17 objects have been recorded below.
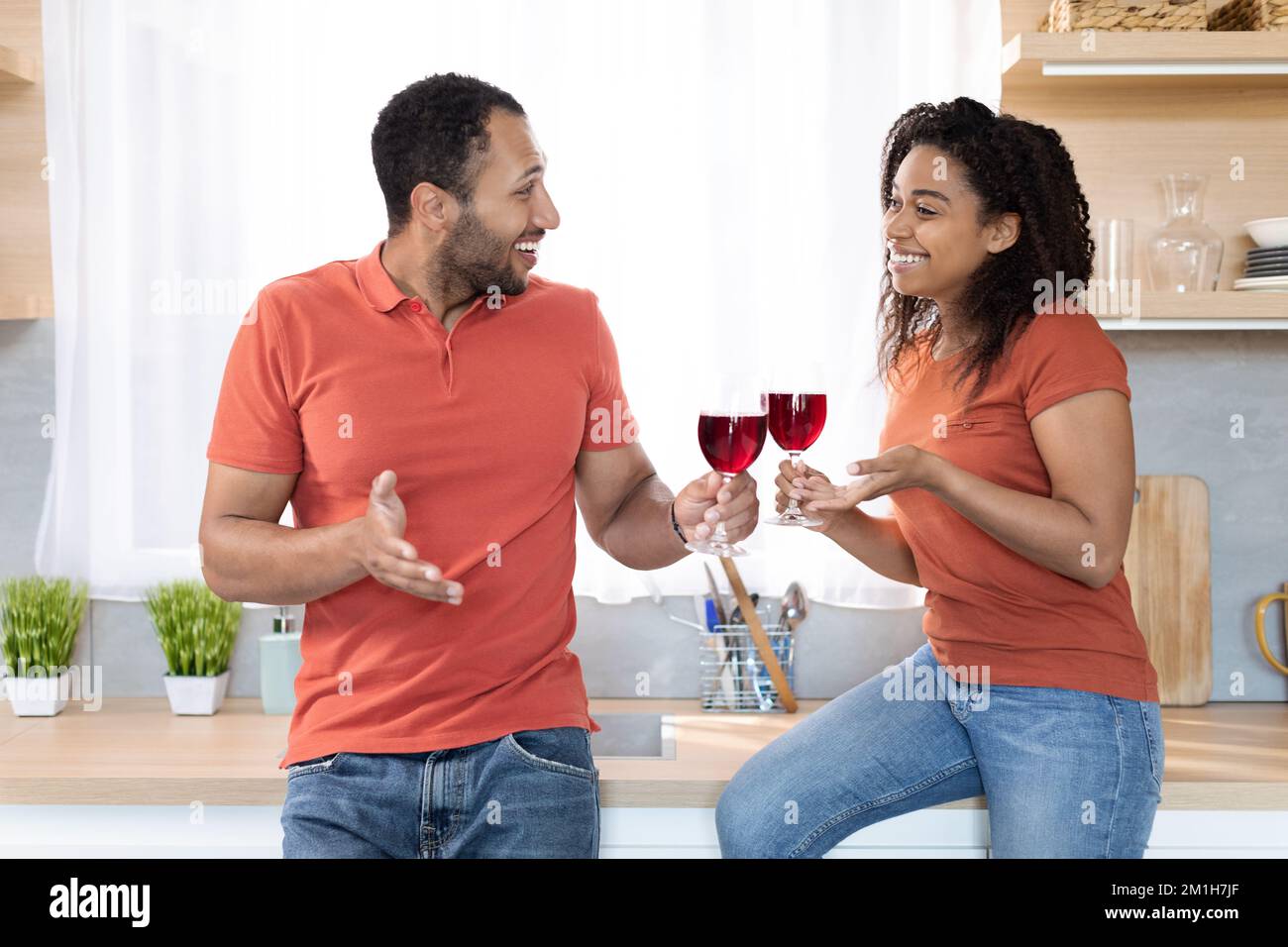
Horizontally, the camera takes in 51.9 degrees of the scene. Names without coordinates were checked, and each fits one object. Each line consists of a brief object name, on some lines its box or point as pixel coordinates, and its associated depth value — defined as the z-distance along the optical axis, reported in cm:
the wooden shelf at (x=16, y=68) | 216
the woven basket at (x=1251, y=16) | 202
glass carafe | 214
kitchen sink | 221
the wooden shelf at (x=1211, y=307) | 203
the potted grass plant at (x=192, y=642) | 224
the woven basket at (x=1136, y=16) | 203
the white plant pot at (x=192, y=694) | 224
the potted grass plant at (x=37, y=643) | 222
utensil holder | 224
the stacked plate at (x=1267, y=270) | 208
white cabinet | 180
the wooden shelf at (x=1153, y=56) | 200
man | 153
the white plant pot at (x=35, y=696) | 221
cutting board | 227
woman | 157
